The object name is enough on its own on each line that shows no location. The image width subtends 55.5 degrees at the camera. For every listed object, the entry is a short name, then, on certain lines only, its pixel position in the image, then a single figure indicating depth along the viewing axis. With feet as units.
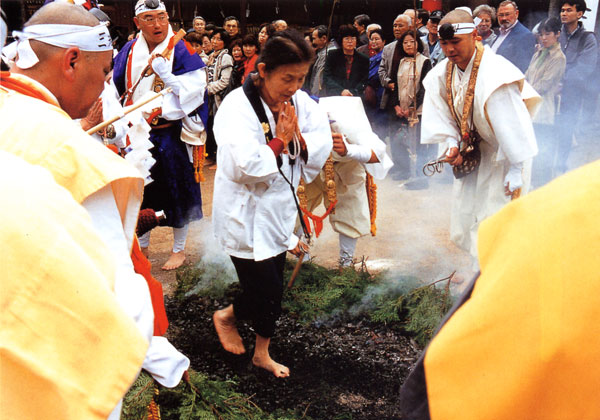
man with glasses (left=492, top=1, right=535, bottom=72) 21.89
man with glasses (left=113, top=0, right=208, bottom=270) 14.99
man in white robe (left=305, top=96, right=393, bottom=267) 12.82
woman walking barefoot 9.89
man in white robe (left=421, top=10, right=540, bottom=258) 12.37
